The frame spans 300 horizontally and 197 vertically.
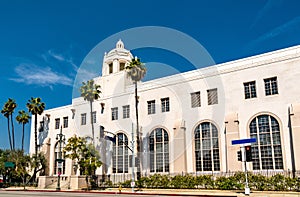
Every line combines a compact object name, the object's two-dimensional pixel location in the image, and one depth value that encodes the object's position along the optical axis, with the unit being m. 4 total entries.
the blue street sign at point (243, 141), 24.66
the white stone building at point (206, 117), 31.45
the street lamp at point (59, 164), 47.66
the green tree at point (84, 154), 37.91
